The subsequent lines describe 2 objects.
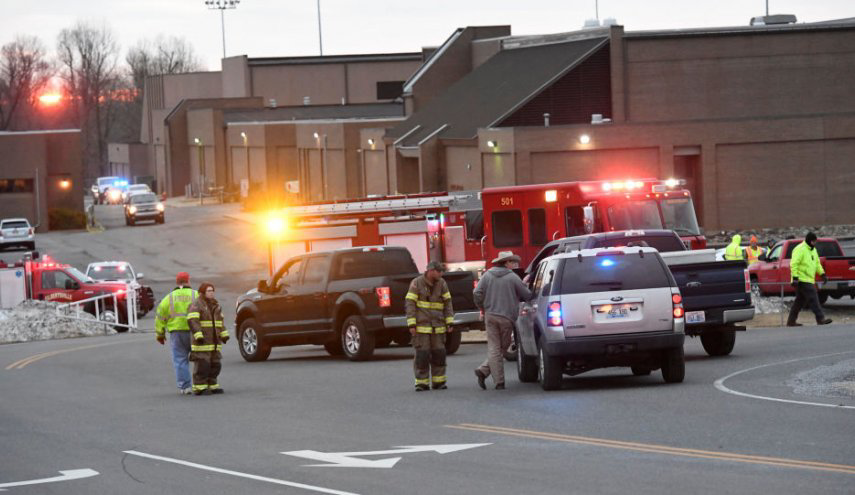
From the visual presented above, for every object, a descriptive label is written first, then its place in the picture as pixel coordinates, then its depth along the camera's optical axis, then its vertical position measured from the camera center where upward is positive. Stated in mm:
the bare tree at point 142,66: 197125 +17638
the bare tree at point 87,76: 174375 +14804
